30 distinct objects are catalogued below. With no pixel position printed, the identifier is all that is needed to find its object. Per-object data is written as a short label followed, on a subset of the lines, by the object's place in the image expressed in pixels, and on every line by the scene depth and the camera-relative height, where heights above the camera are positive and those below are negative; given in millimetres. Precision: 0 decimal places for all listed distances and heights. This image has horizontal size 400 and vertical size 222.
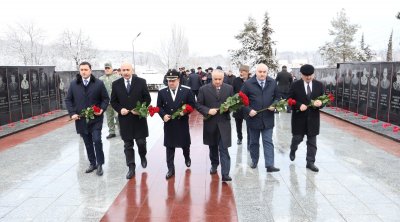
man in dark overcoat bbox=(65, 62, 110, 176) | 5617 -379
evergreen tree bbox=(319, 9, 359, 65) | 48000 +4210
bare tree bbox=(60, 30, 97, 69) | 55969 +5479
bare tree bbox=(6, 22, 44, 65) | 48547 +5439
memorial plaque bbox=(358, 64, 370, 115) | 11868 -604
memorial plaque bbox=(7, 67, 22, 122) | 11203 -457
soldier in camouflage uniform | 8719 -250
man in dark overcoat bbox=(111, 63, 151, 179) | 5535 -369
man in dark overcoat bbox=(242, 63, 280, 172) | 5656 -469
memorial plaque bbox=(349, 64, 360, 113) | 12625 -499
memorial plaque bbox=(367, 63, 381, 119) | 11078 -541
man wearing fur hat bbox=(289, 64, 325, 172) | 5812 -603
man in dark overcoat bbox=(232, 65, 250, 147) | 7054 -272
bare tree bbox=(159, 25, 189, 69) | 61219 +4965
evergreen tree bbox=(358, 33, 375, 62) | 46353 +2703
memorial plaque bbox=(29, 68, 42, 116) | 12771 -441
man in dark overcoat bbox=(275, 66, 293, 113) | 13250 -242
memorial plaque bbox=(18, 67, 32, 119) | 12016 -440
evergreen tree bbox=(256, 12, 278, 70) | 34844 +2867
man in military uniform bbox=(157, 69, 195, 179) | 5438 -502
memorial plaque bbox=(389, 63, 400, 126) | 9711 -747
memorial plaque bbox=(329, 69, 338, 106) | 14930 -277
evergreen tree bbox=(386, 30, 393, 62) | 44453 +2664
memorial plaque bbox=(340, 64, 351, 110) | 13392 -486
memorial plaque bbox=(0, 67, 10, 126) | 10633 -617
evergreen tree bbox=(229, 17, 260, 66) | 36156 +3462
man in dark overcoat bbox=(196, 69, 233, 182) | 5215 -643
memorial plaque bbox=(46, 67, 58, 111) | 14266 -409
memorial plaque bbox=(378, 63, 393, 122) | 10297 -548
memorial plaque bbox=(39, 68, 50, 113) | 13536 -432
